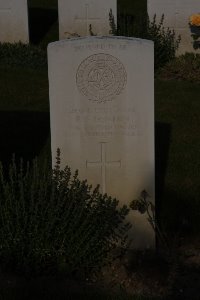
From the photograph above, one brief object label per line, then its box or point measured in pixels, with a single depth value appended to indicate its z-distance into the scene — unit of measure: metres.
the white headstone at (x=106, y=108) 5.34
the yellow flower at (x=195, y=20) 11.55
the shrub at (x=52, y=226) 4.96
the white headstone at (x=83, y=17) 11.87
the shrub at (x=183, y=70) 10.53
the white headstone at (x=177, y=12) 11.79
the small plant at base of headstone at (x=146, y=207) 5.56
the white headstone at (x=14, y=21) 11.89
